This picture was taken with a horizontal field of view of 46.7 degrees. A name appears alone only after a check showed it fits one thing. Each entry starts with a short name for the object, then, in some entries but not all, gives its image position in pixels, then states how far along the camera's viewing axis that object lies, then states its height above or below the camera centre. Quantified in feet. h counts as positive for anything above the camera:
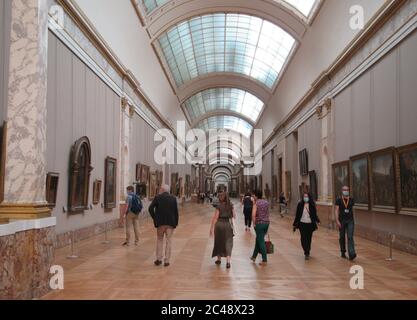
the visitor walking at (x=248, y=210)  64.90 -2.67
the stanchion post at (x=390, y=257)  35.38 -4.98
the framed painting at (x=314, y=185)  73.97 +0.82
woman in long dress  32.42 -2.55
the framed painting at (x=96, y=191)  53.06 -0.09
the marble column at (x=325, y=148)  66.44 +5.93
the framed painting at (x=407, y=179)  36.81 +0.91
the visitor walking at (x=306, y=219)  36.11 -2.17
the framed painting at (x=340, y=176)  56.24 +1.66
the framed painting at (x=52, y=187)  37.65 +0.25
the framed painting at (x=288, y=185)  103.83 +1.13
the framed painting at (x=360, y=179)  48.34 +1.15
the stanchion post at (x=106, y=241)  46.29 -4.94
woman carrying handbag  33.68 -2.29
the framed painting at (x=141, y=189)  77.84 +0.19
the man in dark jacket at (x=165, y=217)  32.27 -1.79
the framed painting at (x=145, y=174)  84.03 +2.85
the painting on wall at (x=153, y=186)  93.66 +0.87
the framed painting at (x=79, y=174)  43.86 +1.49
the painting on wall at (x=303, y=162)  83.41 +5.05
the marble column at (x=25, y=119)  22.86 +3.43
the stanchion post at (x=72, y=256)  35.80 -4.92
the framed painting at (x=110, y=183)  58.23 +0.94
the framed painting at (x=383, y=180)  41.29 +0.91
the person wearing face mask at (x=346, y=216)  34.96 -1.91
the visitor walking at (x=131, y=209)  44.39 -1.74
